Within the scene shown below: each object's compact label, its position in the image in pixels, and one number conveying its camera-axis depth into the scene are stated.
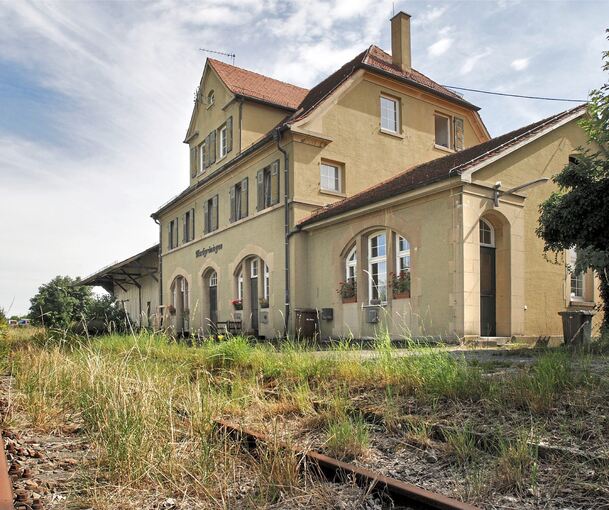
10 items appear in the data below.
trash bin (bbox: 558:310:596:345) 12.48
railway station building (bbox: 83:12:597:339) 14.71
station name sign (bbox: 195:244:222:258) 25.70
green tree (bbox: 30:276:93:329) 26.84
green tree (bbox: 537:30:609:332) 9.99
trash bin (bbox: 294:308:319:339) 18.56
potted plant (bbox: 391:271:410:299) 15.59
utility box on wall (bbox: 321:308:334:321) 18.45
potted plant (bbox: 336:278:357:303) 17.72
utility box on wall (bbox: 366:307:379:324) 16.41
